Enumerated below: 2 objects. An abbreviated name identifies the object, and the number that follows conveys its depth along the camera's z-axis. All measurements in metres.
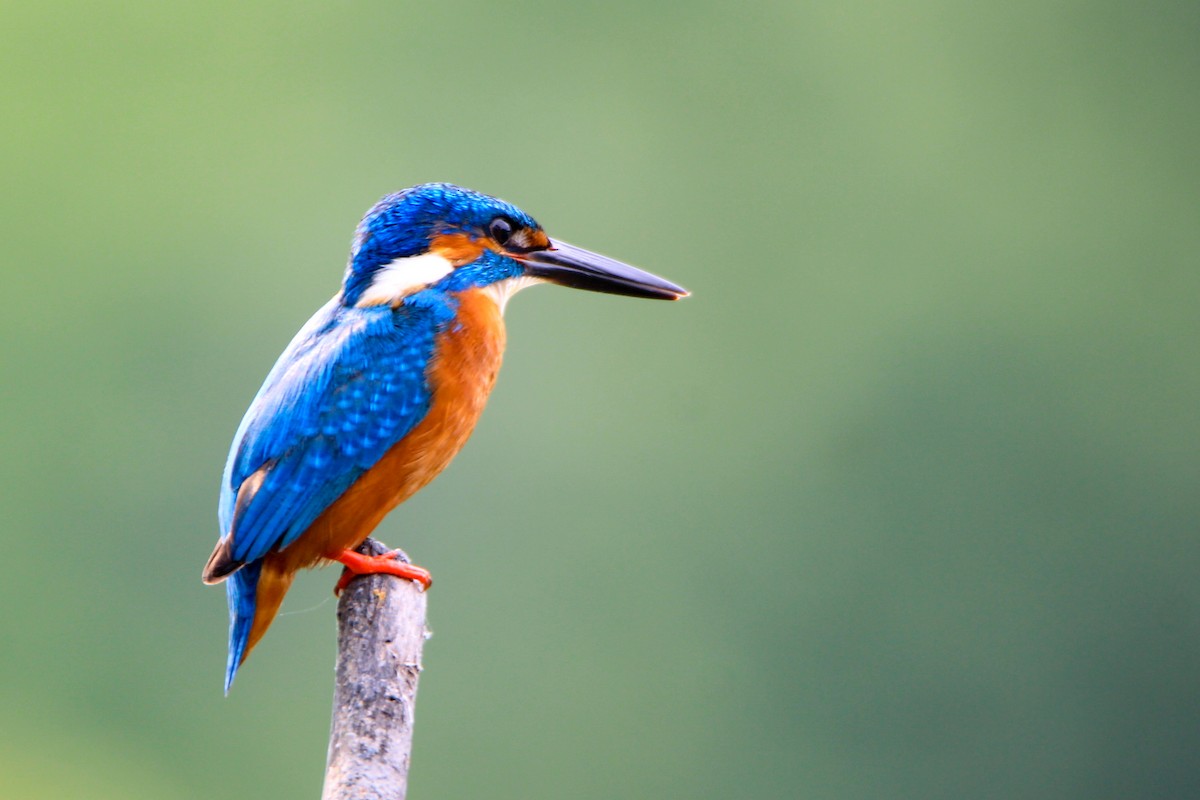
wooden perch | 4.51
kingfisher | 4.57
